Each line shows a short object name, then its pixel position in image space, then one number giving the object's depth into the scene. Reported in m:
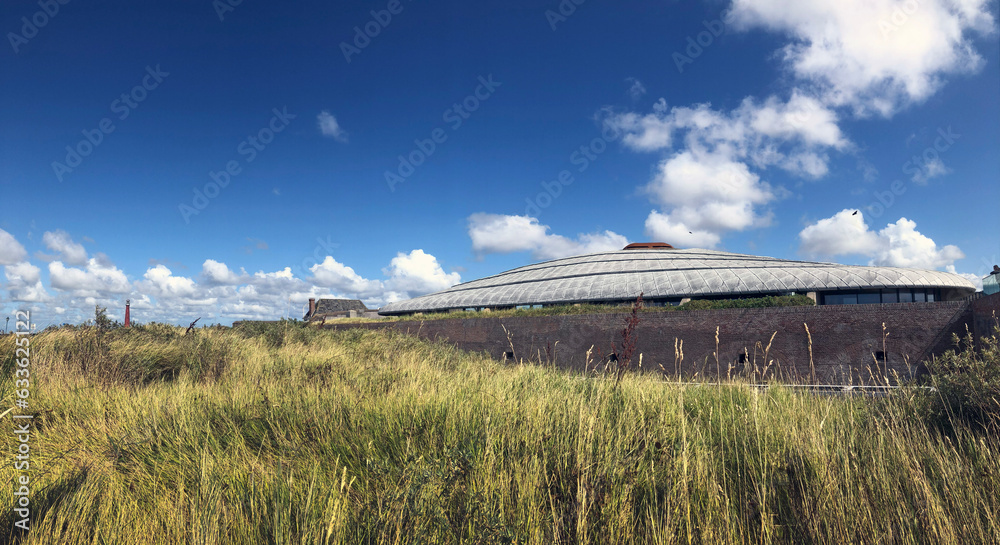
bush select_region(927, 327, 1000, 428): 4.49
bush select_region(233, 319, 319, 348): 12.64
